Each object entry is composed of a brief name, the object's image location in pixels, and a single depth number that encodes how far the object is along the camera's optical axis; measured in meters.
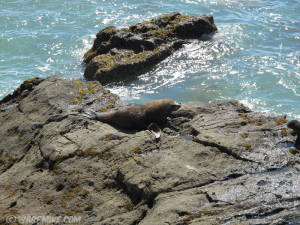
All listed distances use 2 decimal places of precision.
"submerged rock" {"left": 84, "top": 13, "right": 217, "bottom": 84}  24.34
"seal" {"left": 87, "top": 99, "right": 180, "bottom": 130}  13.78
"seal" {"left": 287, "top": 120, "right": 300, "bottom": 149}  11.53
